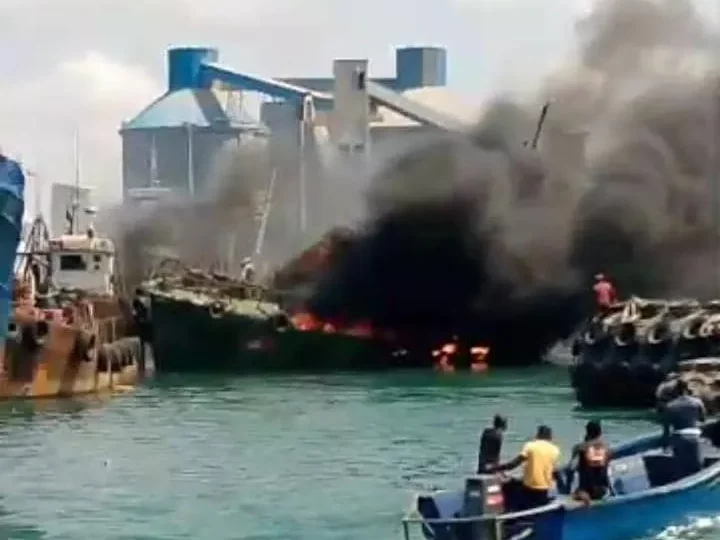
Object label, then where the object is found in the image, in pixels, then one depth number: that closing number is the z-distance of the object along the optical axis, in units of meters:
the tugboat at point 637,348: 63.94
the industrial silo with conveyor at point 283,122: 140.88
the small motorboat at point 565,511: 31.28
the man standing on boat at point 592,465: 33.50
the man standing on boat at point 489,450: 33.31
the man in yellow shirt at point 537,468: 32.50
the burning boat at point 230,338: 92.62
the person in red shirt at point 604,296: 70.50
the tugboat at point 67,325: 70.50
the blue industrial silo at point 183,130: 183.62
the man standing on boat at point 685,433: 36.47
